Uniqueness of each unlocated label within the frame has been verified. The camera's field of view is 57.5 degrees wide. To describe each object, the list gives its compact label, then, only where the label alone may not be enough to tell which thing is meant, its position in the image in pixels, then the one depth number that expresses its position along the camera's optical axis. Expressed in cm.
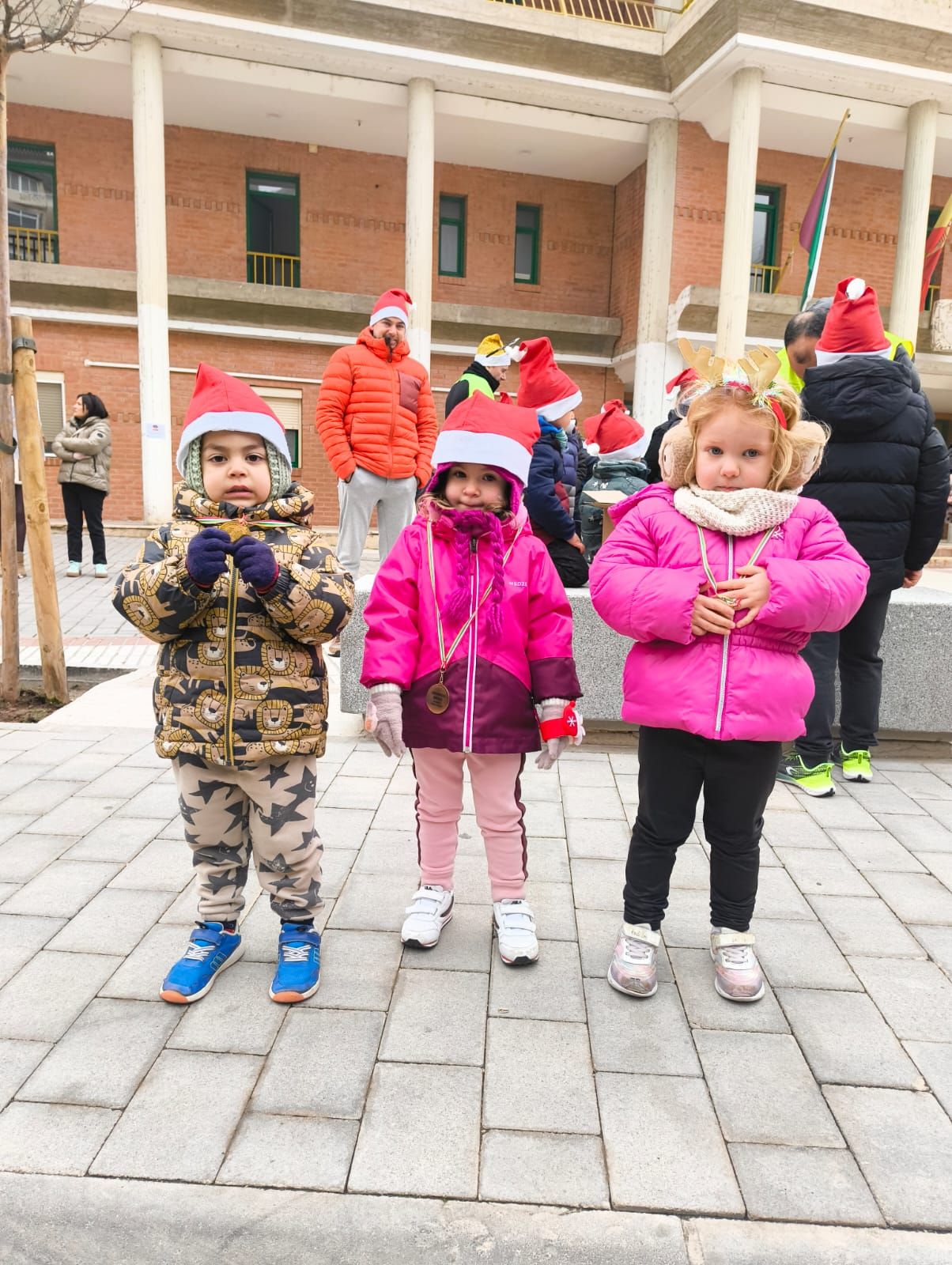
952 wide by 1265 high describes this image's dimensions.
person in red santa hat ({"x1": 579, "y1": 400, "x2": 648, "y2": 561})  519
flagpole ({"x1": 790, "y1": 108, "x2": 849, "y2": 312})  1349
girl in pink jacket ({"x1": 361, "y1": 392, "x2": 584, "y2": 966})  234
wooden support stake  467
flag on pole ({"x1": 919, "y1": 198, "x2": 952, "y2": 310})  1465
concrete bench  423
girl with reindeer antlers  214
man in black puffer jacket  352
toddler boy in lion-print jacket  206
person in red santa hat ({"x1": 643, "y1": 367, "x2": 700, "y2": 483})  395
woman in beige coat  868
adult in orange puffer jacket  542
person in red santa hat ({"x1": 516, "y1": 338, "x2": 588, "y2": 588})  420
